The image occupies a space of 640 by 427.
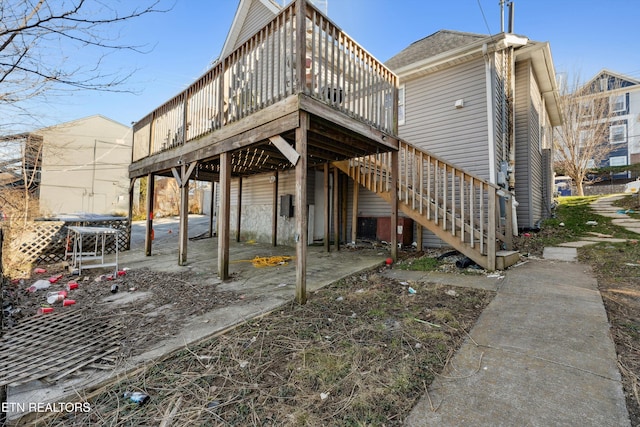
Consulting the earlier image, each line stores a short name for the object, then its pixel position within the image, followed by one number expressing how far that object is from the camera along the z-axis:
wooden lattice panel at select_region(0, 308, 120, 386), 1.92
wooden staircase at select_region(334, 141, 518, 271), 4.28
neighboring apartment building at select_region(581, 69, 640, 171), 18.70
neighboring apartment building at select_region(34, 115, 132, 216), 15.83
